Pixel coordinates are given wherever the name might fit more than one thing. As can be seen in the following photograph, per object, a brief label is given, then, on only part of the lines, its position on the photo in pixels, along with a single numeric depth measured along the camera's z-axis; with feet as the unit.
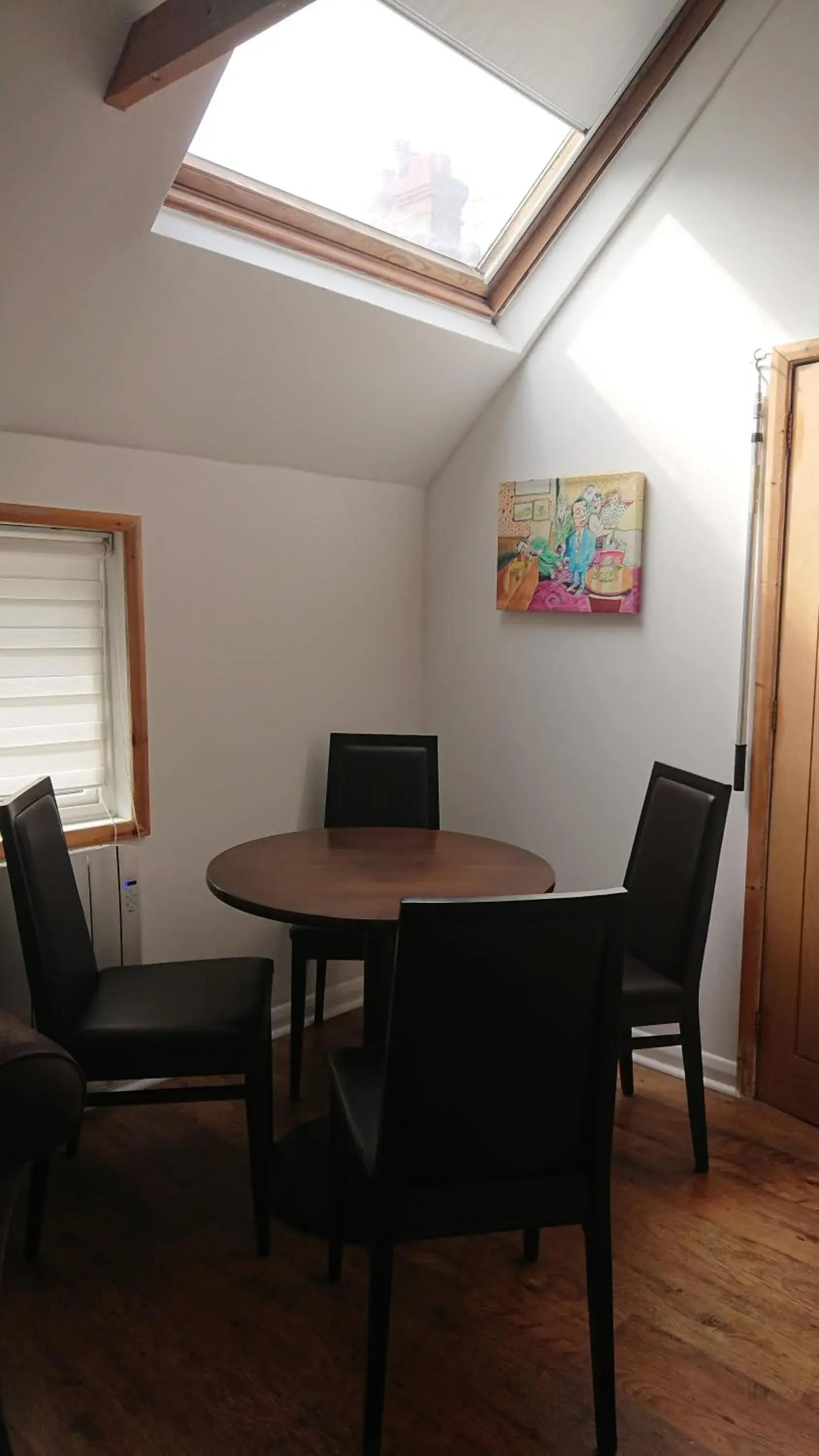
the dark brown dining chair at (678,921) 8.23
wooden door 8.89
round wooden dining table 7.09
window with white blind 8.86
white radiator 8.85
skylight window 7.90
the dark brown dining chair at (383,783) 10.57
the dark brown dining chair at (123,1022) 7.07
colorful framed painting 10.08
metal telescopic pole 9.13
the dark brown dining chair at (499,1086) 5.20
